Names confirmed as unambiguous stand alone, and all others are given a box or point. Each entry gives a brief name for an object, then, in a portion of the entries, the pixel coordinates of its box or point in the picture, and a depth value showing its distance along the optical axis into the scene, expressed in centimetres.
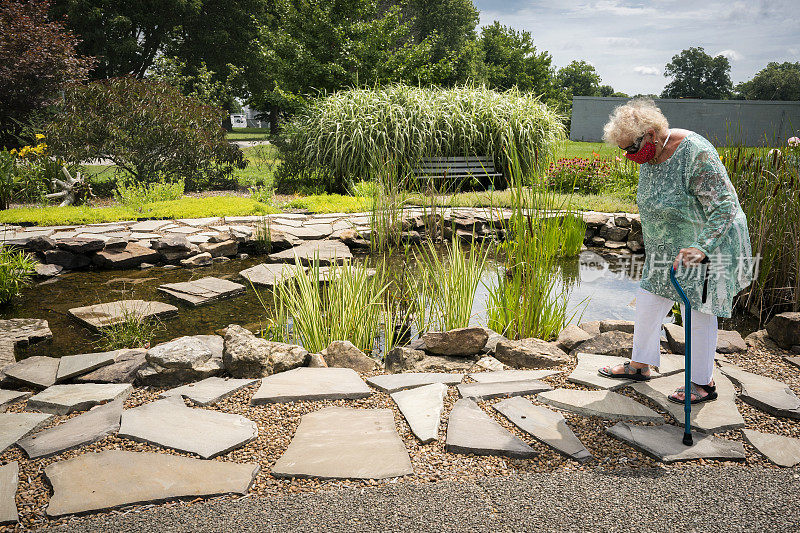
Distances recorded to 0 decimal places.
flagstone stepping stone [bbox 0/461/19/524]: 167
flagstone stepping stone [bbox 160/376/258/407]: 249
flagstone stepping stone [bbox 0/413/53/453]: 215
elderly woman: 221
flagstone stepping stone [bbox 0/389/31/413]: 250
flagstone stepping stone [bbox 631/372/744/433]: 230
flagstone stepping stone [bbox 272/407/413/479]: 194
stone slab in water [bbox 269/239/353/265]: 562
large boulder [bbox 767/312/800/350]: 319
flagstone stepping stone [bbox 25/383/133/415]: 246
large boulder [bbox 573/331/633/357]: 318
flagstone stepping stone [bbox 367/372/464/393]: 267
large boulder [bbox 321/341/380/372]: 307
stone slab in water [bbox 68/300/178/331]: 393
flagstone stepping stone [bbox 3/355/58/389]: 277
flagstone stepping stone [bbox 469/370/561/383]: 280
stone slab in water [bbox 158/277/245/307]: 458
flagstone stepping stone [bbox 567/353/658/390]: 268
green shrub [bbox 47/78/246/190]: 861
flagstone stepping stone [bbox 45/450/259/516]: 175
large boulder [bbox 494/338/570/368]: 308
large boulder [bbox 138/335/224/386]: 275
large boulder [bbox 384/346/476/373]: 314
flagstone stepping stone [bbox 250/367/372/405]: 252
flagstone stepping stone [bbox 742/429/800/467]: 205
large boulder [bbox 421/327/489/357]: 326
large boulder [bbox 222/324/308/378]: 280
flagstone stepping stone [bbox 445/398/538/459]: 208
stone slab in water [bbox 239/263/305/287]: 498
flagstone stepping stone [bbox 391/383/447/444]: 222
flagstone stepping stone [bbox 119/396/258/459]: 209
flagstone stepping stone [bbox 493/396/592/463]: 210
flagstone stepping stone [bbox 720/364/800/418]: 242
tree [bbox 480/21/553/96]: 3819
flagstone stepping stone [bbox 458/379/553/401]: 257
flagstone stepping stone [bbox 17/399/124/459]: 207
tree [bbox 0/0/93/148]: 1004
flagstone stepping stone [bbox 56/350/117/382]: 281
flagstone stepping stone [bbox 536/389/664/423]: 238
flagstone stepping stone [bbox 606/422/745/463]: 207
